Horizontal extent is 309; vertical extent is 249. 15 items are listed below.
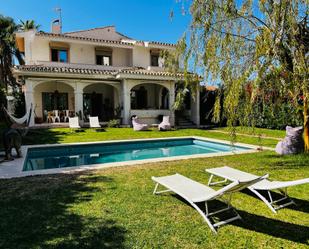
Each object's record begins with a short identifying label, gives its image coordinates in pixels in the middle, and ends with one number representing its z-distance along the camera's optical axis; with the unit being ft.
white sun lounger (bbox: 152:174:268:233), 13.38
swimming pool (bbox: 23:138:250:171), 37.36
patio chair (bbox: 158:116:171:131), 66.83
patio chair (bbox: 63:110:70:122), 73.22
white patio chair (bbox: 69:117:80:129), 66.03
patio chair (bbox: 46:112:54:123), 71.82
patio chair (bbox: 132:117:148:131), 64.74
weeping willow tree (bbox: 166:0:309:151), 20.18
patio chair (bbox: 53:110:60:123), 71.92
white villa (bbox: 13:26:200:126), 70.38
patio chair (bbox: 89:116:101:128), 68.48
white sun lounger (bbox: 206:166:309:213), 15.26
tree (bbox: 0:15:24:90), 113.50
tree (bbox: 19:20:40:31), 134.22
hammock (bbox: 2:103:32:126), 42.36
